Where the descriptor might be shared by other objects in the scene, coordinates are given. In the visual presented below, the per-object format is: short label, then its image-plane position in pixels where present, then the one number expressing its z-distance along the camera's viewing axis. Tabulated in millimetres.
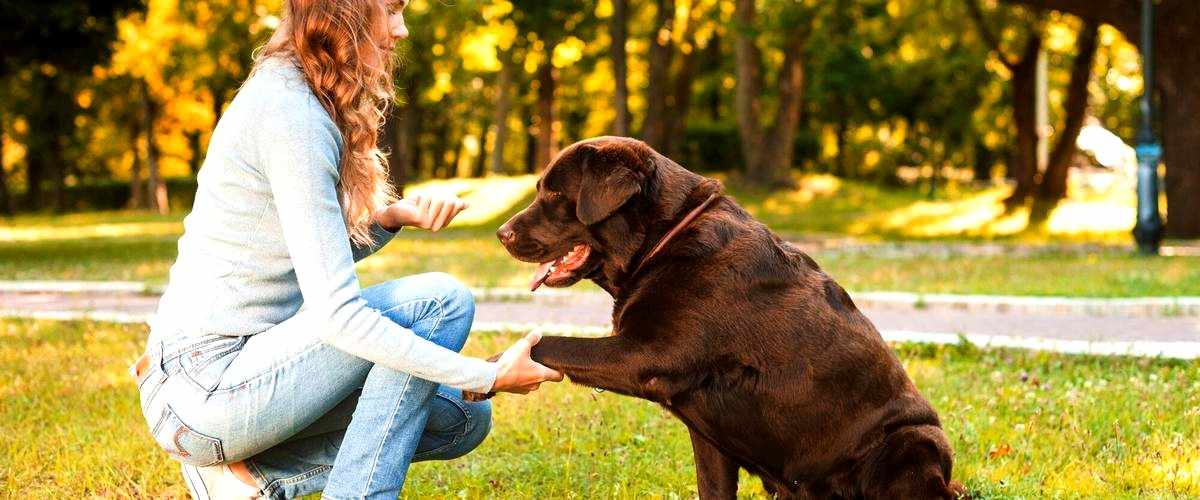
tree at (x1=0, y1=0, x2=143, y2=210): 17234
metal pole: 15508
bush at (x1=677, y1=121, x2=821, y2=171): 33688
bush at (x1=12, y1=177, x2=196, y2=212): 46188
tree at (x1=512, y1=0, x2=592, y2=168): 24031
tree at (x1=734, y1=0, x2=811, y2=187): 28891
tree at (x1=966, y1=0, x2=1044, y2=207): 26297
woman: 3410
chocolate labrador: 3635
